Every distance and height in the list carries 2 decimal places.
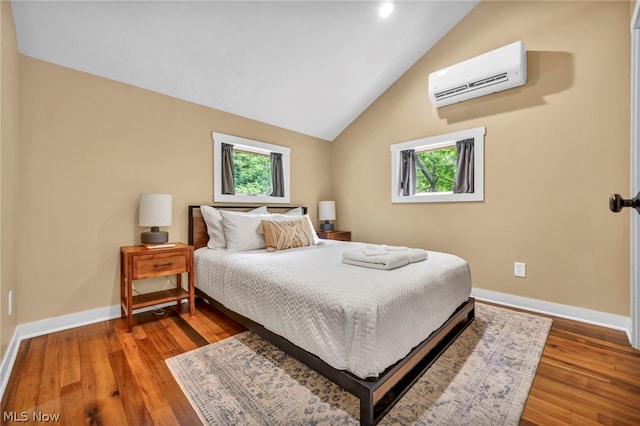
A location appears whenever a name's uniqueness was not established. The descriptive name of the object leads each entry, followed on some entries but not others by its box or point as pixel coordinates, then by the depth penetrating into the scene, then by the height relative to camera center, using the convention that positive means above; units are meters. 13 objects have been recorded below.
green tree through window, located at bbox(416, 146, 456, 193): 3.37 +0.53
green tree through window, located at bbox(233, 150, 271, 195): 3.56 +0.54
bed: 1.28 -0.59
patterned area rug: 1.32 -1.00
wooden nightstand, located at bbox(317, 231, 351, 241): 3.97 -0.35
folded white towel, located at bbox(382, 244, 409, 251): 2.23 -0.31
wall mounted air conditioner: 2.67 +1.44
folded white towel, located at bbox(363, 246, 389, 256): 1.98 -0.30
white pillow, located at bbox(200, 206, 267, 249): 2.90 -0.16
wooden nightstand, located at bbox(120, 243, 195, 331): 2.25 -0.50
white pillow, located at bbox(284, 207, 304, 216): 3.77 -0.01
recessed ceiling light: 2.78 +2.11
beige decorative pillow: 2.73 -0.24
